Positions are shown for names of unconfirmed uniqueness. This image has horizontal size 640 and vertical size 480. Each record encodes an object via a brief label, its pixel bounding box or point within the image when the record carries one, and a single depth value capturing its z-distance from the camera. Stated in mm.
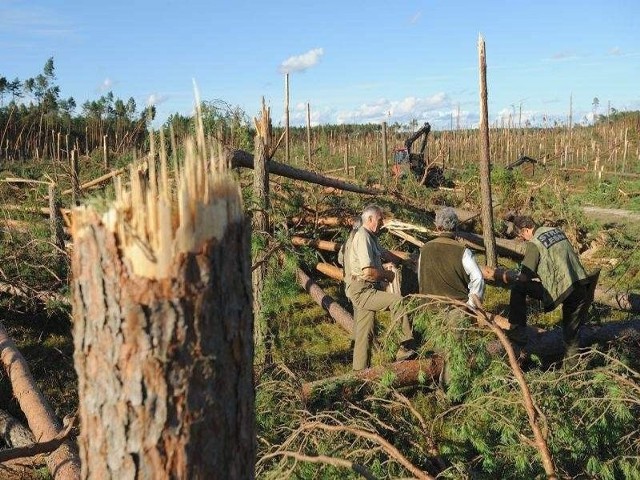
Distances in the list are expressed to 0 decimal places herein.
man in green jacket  5266
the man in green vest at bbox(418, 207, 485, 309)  5156
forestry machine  14055
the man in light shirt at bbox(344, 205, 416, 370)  5227
